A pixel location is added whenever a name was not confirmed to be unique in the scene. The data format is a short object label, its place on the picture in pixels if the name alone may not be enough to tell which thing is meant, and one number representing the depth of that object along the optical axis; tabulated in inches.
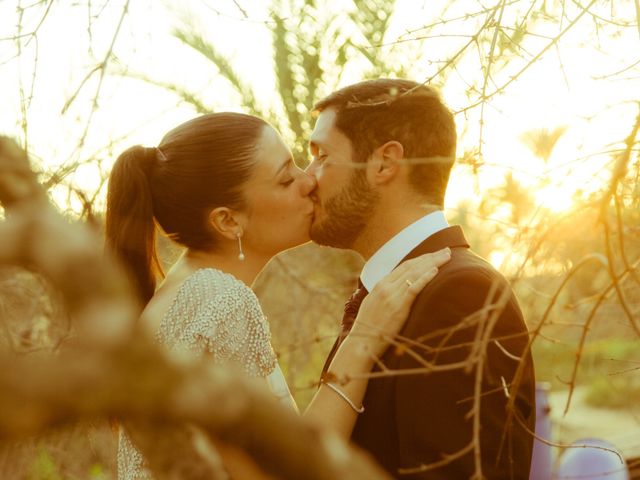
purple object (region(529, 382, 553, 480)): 158.7
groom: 94.6
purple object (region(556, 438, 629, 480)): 163.8
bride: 112.9
